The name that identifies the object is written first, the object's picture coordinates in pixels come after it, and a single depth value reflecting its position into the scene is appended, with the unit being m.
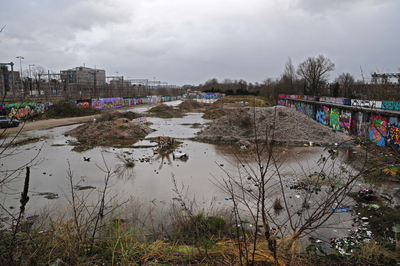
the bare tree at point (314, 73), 47.94
